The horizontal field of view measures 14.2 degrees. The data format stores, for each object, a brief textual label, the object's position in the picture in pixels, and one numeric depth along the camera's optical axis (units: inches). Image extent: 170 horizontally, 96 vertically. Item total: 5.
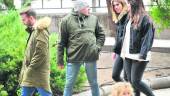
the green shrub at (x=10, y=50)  391.2
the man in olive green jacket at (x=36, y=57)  320.2
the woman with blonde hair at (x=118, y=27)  359.0
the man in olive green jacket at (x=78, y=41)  351.2
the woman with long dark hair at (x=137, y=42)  346.0
